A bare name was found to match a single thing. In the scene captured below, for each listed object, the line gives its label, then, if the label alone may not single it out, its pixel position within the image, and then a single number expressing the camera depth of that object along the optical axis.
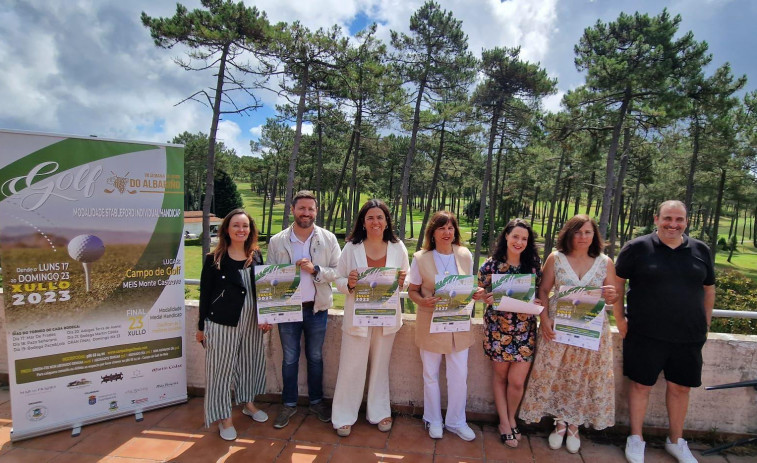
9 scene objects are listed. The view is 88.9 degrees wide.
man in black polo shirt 2.78
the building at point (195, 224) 33.22
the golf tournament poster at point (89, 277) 2.98
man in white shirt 3.14
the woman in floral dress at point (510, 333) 2.99
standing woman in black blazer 3.05
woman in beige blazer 3.00
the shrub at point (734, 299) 6.46
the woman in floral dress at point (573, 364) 2.91
